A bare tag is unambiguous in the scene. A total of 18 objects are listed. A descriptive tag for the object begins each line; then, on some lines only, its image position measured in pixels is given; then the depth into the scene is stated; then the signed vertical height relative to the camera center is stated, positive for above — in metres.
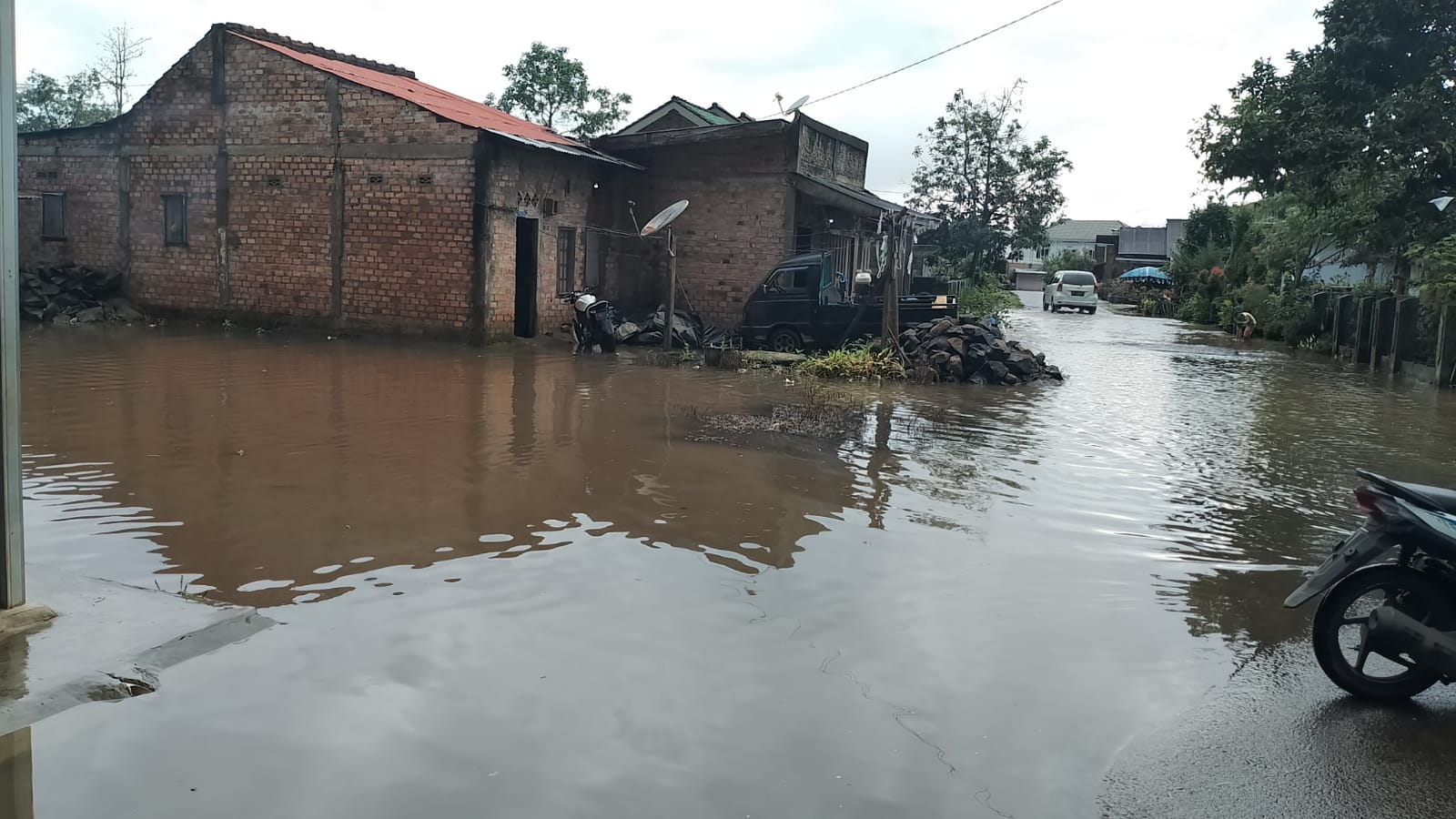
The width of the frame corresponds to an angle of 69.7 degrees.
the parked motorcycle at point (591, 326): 18.14 -0.57
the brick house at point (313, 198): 18.22 +1.56
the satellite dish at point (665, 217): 17.91 +1.36
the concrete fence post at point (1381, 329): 19.72 -0.12
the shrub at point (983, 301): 29.89 +0.22
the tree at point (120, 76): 38.34 +7.31
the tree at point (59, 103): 37.69 +6.20
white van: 42.62 +0.80
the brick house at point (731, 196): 20.61 +2.10
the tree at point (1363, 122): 19.00 +3.75
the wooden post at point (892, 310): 15.78 -0.08
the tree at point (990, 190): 43.22 +4.97
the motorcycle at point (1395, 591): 4.11 -1.09
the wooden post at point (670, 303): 17.44 -0.12
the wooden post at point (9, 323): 4.14 -0.21
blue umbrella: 51.81 +2.00
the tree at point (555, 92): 45.16 +8.65
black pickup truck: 17.78 -0.12
